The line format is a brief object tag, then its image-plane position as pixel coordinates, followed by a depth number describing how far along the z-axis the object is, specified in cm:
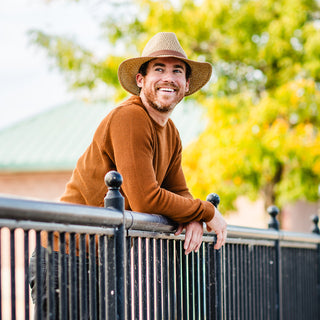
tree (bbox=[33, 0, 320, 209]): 1245
